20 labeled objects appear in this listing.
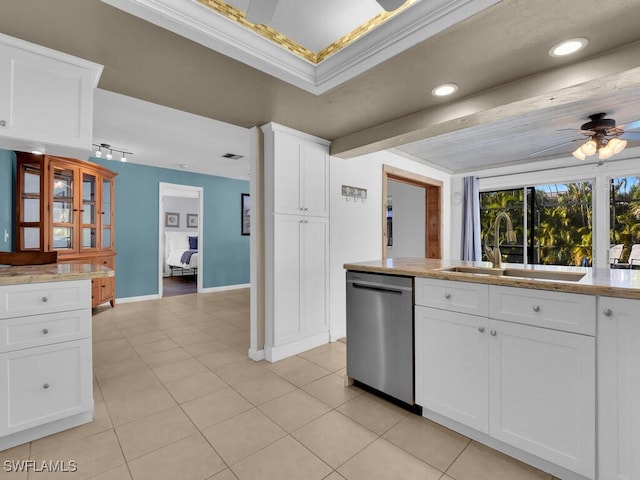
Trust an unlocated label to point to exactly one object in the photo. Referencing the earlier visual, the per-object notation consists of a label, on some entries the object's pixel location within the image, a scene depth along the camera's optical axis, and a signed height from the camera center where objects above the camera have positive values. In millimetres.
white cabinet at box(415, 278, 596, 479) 1373 -711
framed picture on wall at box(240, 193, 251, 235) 6785 +534
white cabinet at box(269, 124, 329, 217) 2971 +654
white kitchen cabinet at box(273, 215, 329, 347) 2967 -402
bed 8094 -322
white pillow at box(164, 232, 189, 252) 8617 -78
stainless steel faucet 2121 -97
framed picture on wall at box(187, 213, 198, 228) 9234 +549
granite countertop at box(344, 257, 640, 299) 1293 -197
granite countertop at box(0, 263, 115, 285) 1665 -204
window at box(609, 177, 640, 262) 4320 +385
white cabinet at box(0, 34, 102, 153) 1729 +833
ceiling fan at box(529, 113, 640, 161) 3008 +1030
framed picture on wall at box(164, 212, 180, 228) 8797 +536
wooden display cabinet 3711 +353
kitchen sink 1631 -204
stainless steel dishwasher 2002 -649
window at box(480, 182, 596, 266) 4875 +306
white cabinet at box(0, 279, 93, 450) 1644 -680
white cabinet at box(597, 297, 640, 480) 1247 -617
